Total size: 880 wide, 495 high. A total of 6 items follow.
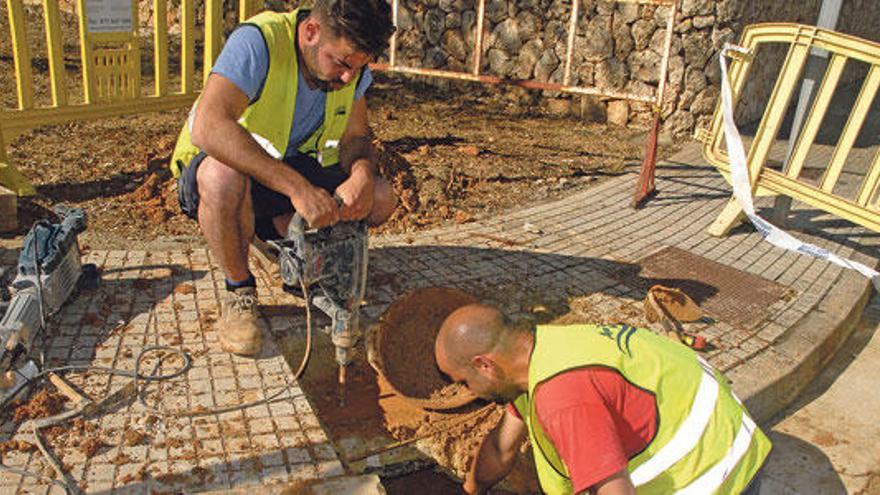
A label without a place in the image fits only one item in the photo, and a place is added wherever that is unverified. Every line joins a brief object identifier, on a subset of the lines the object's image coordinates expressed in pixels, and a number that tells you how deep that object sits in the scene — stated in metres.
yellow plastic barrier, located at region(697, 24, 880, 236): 5.00
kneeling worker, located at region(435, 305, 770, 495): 2.12
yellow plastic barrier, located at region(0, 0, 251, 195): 5.23
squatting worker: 3.15
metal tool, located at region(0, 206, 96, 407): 3.05
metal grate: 4.55
